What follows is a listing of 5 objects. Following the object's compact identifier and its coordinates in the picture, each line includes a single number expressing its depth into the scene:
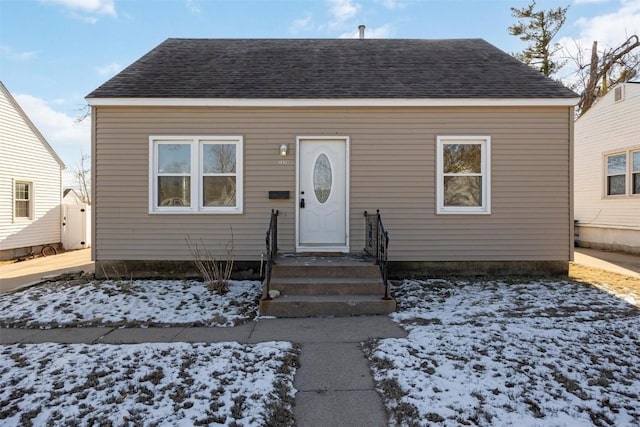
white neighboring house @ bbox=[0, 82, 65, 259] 11.23
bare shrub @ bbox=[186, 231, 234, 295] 6.91
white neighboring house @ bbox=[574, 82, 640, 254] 10.73
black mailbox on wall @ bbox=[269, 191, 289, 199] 7.34
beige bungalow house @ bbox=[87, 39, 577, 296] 7.40
